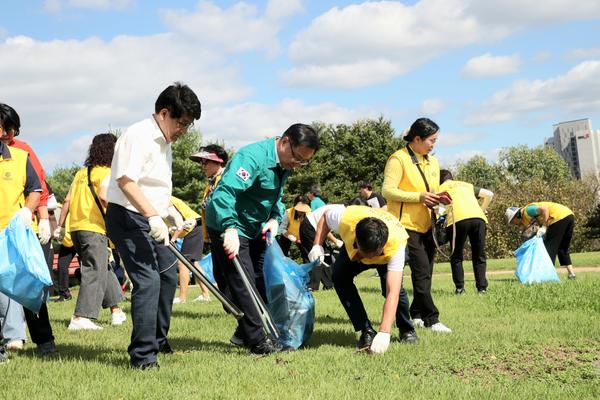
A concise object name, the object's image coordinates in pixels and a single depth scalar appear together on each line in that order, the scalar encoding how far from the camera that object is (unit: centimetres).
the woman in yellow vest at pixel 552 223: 1076
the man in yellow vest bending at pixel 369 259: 478
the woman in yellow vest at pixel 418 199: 600
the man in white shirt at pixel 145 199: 421
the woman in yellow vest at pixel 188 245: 889
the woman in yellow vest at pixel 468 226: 895
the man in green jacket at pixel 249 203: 468
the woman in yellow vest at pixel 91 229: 655
